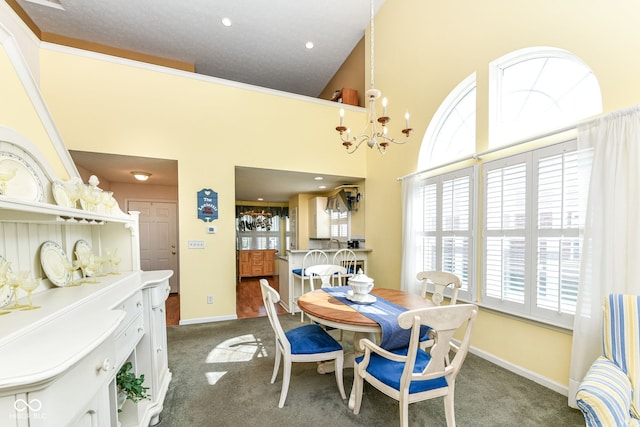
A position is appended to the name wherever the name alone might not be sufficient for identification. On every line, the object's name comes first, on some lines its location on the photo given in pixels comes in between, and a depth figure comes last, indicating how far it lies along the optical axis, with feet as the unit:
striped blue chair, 3.82
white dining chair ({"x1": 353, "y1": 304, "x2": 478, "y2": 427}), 4.54
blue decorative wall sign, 12.32
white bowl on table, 7.06
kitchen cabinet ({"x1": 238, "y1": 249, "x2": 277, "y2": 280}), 24.66
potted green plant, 4.96
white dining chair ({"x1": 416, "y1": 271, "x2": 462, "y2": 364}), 6.72
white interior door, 17.89
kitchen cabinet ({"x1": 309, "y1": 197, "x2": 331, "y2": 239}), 19.74
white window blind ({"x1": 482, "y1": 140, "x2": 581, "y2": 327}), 6.68
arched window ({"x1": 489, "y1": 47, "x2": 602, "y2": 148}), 6.84
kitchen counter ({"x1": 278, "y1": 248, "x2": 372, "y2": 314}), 13.50
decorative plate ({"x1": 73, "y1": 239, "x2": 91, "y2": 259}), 5.93
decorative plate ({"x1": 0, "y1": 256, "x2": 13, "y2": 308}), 3.94
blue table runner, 5.50
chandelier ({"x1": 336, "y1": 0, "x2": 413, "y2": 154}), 6.32
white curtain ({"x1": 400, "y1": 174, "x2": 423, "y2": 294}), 11.23
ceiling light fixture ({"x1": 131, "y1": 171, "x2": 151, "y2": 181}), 14.35
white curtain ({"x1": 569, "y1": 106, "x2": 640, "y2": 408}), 5.58
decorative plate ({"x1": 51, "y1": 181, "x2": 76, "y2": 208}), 5.07
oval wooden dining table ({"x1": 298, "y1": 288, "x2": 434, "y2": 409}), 5.68
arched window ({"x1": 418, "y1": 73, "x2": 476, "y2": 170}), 9.96
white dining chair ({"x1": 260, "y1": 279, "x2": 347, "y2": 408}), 6.31
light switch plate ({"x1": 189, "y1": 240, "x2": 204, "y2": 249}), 12.15
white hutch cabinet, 2.31
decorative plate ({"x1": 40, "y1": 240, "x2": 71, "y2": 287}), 5.10
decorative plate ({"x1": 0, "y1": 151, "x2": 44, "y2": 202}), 3.96
